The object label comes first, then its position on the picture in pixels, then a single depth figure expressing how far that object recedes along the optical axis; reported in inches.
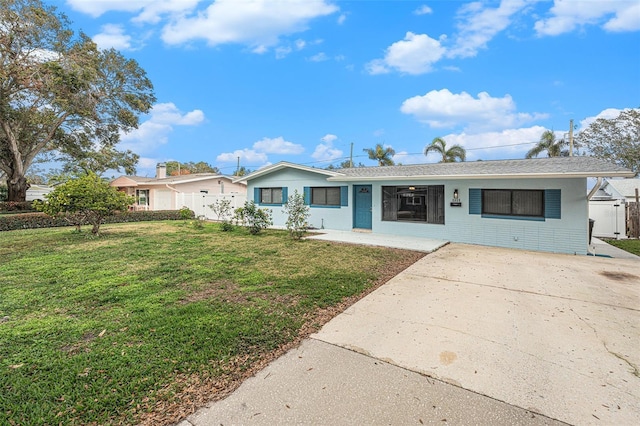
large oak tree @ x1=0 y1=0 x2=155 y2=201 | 531.8
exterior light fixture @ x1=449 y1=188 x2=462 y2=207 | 390.9
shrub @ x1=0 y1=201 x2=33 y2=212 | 647.8
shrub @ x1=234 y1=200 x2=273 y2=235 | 454.0
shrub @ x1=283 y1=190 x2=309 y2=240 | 412.8
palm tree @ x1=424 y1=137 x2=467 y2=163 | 854.5
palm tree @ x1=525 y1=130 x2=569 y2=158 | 823.5
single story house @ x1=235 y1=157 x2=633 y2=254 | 327.6
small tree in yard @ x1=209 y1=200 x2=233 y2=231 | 487.2
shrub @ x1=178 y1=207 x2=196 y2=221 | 667.0
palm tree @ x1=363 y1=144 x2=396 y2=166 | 943.7
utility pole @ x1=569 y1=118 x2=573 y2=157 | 746.2
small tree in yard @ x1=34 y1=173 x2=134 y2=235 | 356.5
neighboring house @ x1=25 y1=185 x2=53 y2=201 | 1184.7
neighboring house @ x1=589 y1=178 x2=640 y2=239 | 466.3
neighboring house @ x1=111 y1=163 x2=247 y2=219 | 735.5
